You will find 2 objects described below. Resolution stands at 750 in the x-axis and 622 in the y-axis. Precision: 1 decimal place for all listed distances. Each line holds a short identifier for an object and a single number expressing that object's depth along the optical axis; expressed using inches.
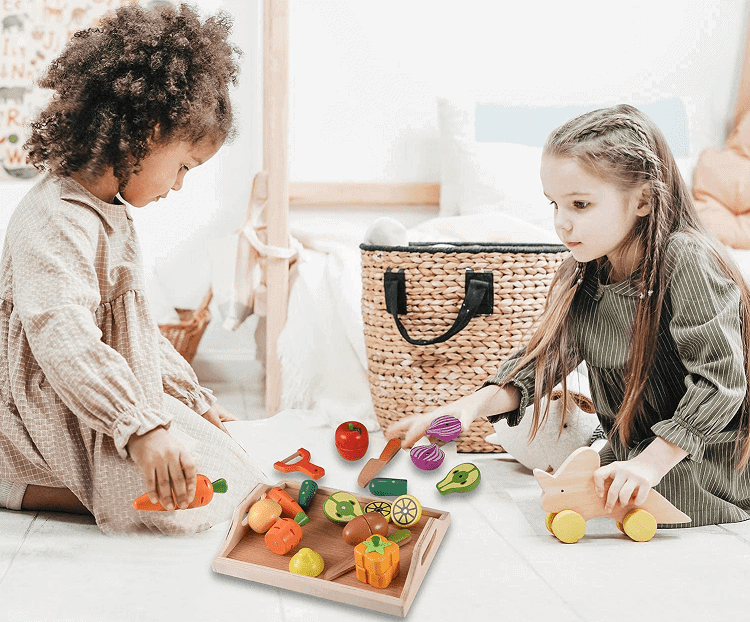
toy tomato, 47.5
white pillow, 71.6
